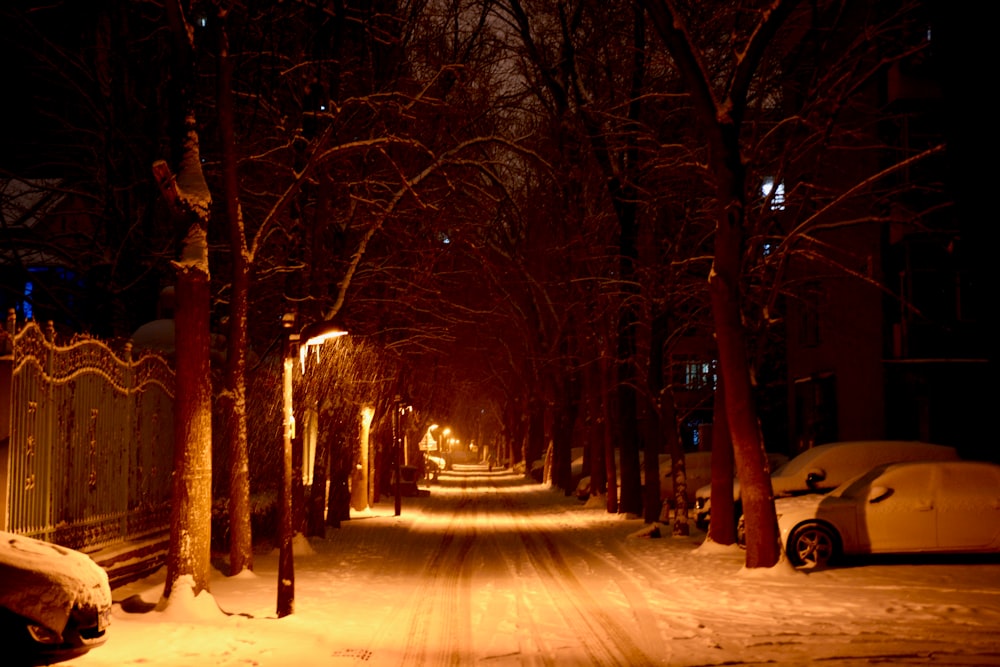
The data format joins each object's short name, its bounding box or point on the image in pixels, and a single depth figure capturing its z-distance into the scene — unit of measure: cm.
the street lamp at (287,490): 1324
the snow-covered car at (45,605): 842
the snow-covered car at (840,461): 2189
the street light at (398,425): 3352
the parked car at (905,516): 1673
